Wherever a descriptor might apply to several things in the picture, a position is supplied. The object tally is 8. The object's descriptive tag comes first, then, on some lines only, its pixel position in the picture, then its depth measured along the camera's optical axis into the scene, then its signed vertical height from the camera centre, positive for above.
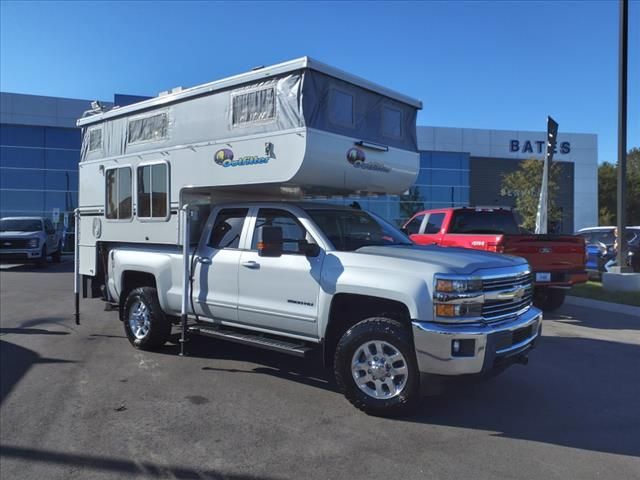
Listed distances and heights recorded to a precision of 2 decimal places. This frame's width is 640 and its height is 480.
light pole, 13.83 +3.05
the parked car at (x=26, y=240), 19.52 -0.52
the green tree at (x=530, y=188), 30.72 +2.31
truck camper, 4.62 -0.19
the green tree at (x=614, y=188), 52.47 +3.88
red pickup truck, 9.45 -0.28
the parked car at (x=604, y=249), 15.28 -0.62
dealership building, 30.08 +4.13
